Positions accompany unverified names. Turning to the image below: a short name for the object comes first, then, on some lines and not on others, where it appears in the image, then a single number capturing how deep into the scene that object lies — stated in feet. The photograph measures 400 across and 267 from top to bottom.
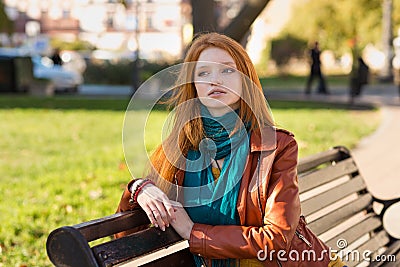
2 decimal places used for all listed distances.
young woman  8.86
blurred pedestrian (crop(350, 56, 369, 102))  63.01
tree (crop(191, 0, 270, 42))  24.26
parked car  81.16
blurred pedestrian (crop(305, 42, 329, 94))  78.95
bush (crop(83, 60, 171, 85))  103.04
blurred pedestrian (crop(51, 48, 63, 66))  98.02
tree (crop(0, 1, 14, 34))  150.30
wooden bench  7.76
